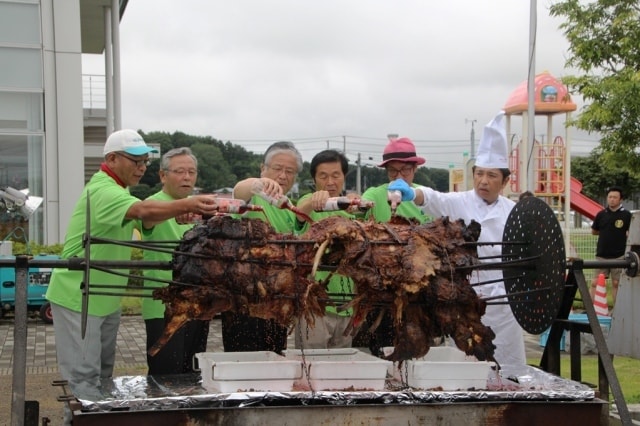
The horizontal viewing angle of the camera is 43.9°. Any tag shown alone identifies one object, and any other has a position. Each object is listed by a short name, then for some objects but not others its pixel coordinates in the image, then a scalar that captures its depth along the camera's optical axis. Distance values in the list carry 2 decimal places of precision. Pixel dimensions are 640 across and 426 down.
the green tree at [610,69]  13.57
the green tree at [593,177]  38.19
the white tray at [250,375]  3.52
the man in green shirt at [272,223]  4.72
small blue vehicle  10.73
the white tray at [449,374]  3.73
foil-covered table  3.21
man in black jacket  12.30
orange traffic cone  10.88
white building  13.98
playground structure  18.89
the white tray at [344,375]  3.66
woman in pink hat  4.93
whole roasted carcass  3.51
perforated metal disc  3.83
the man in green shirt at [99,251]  3.92
